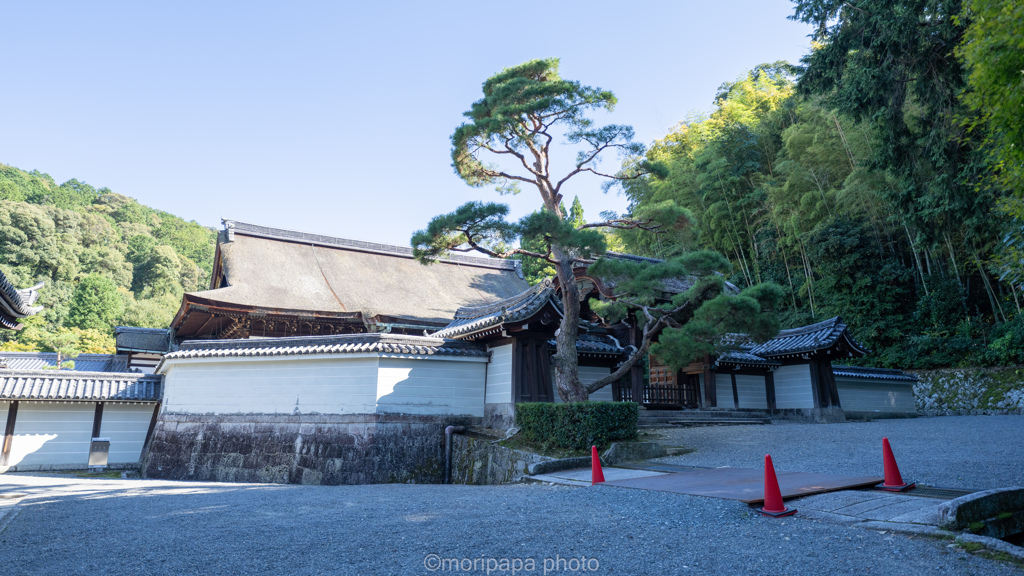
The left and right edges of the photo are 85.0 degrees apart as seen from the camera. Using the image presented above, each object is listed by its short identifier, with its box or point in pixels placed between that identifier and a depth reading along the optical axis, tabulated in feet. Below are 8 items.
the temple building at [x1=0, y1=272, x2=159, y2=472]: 37.68
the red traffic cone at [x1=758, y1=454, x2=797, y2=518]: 14.22
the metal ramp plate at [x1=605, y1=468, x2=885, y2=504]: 16.35
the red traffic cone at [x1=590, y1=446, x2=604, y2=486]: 21.18
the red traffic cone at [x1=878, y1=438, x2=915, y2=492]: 16.62
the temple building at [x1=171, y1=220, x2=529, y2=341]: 48.21
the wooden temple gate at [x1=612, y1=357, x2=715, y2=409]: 46.24
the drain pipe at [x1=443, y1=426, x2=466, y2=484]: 33.59
